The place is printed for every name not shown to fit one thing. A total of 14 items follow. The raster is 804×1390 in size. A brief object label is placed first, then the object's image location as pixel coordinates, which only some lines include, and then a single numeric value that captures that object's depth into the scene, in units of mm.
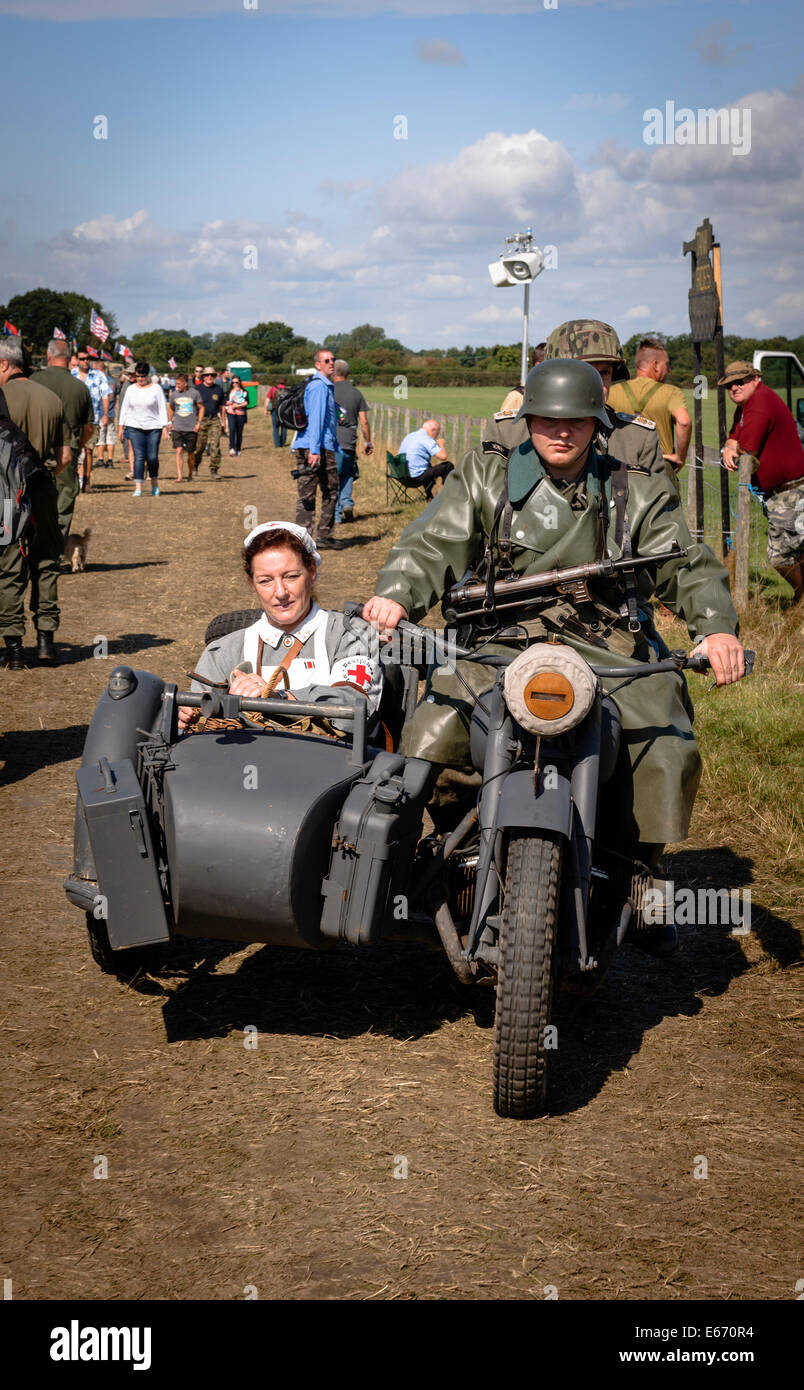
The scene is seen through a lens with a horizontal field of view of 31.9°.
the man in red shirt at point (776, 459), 10867
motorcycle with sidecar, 3656
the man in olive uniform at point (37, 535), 9448
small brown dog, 15211
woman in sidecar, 4672
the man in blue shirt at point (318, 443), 16875
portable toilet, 56647
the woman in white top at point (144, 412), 21500
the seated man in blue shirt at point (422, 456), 19797
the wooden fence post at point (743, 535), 10922
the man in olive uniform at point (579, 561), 4121
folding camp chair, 20016
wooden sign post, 11953
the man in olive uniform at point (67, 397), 13859
